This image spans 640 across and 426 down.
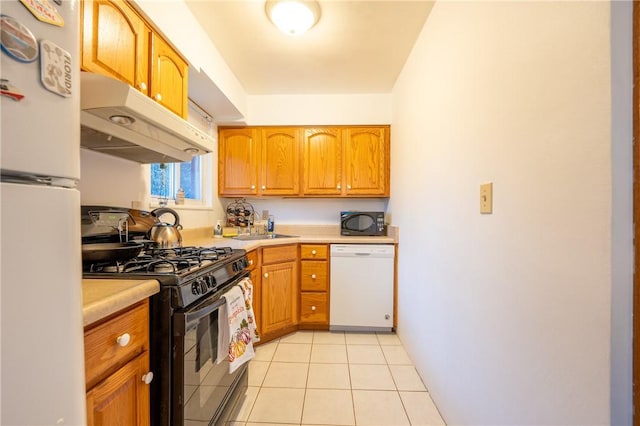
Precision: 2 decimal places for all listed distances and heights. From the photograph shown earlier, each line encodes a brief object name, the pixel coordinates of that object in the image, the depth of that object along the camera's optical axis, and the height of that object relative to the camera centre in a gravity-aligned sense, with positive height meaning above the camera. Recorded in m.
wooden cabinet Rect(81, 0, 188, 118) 1.02 +0.75
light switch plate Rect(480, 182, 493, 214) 0.98 +0.06
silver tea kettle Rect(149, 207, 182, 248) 1.42 -0.13
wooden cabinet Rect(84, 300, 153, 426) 0.65 -0.44
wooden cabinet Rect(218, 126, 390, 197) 2.78 +0.55
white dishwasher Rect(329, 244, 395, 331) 2.42 -0.69
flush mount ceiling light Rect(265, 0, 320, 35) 1.49 +1.19
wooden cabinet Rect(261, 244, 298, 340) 2.20 -0.68
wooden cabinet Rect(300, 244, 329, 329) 2.46 -0.69
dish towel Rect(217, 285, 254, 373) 1.15 -0.55
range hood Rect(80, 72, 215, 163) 0.91 +0.36
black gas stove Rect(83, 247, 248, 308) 0.90 -0.22
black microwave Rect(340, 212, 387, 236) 2.73 -0.12
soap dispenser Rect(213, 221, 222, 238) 2.56 -0.18
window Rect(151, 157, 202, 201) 1.92 +0.28
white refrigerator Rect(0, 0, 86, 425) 0.39 -0.01
